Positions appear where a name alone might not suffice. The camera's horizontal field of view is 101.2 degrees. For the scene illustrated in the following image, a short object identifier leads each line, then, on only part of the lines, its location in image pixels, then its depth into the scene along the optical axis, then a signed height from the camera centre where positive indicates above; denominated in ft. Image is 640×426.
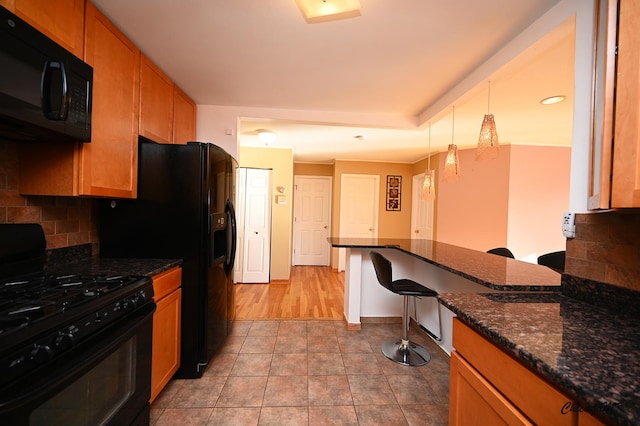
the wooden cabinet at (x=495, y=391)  2.06 -1.64
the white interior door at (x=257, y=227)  14.28 -1.09
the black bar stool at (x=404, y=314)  6.49 -2.81
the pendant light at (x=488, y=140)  6.58 +1.86
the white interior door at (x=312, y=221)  19.08 -0.93
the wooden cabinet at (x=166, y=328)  4.98 -2.52
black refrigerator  5.90 -0.42
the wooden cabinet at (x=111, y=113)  4.57 +1.75
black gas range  2.40 -1.54
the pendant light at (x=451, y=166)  8.38 +1.48
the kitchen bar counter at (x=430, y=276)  4.30 -1.67
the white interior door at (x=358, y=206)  17.81 +0.23
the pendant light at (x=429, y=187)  9.78 +0.92
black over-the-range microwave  3.14 +1.54
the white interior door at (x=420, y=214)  15.83 -0.17
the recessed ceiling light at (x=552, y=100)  7.80 +3.51
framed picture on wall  18.24 +1.22
